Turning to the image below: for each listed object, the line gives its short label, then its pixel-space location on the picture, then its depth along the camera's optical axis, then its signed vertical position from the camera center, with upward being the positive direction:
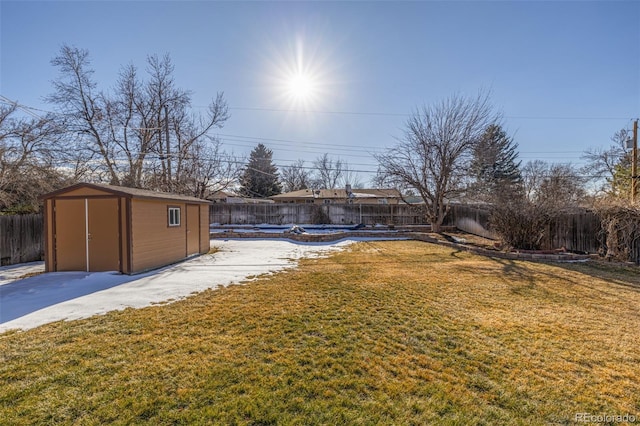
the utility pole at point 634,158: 10.94 +2.12
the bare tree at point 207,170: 16.61 +2.57
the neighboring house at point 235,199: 27.16 +1.19
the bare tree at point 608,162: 15.80 +3.08
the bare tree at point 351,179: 36.85 +4.26
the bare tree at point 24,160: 9.23 +1.87
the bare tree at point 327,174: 36.34 +4.86
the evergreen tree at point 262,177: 30.85 +3.85
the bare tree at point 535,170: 19.77 +3.35
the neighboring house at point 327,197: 25.23 +1.23
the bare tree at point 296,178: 36.25 +4.34
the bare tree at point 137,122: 15.21 +5.52
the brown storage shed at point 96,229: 6.54 -0.44
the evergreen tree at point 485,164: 13.24 +2.31
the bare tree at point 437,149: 13.31 +3.12
